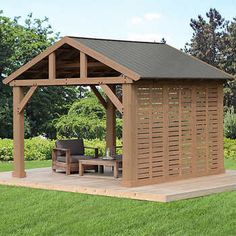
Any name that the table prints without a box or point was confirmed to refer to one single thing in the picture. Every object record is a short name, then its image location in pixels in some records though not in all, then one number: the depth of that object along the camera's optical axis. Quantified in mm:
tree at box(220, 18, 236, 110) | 39594
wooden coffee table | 14711
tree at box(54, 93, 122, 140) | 26580
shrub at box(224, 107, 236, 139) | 27000
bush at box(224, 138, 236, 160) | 22111
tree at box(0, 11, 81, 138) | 29594
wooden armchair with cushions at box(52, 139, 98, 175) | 15719
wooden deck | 12969
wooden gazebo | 13883
